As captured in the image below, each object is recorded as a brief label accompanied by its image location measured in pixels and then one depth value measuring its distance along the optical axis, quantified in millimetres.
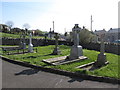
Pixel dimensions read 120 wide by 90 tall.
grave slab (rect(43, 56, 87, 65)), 8642
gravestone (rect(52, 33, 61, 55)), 12005
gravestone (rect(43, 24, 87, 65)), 9341
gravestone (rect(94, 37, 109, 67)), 8070
